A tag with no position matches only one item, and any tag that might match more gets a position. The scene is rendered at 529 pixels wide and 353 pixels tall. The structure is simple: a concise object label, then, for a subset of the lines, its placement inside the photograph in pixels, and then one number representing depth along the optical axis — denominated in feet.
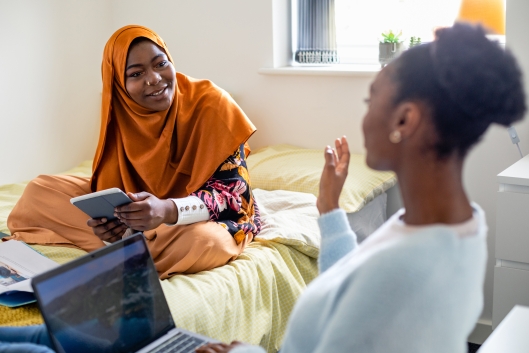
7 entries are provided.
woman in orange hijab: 6.26
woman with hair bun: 2.58
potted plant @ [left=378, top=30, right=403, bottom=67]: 8.80
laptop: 3.58
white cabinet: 6.41
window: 9.17
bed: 5.51
